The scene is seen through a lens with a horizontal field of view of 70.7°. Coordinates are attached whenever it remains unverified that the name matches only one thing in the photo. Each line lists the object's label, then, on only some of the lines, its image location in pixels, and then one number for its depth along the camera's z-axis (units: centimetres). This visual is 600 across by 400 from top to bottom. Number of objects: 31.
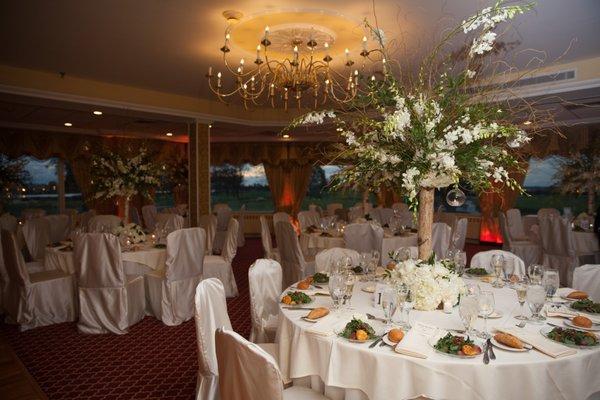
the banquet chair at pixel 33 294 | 468
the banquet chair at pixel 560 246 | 620
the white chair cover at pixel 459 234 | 691
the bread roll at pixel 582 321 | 228
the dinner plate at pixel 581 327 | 226
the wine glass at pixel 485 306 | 212
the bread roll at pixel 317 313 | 244
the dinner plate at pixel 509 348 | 199
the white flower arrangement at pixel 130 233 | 539
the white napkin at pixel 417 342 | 198
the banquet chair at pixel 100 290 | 454
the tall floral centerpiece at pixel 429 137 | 245
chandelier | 415
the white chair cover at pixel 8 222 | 727
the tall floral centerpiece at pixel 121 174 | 584
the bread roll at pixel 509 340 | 200
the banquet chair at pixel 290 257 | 562
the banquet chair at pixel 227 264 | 599
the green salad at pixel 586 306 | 253
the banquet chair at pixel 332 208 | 1068
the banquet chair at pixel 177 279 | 489
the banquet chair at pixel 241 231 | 1052
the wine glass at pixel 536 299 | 226
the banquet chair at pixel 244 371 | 159
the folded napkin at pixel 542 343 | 195
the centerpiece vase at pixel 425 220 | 278
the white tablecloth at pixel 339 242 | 614
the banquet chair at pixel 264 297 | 316
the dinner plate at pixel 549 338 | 201
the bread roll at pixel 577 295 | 278
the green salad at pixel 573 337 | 203
